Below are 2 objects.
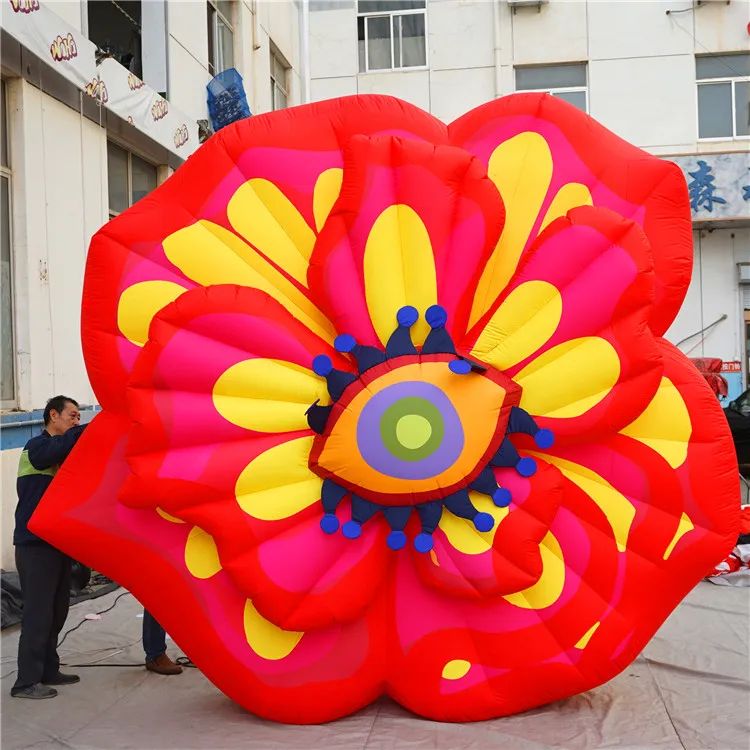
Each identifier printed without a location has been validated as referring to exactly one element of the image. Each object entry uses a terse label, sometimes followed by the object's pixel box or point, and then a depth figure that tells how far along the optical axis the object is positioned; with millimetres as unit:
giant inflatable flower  3506
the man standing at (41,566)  4273
